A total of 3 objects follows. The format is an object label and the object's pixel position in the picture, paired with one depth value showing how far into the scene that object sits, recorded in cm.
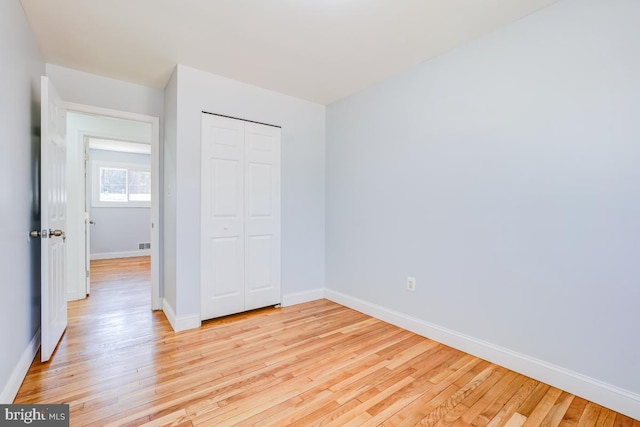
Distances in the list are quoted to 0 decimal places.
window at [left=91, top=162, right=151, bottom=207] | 650
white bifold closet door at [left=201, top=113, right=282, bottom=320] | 290
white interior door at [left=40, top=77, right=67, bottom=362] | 204
